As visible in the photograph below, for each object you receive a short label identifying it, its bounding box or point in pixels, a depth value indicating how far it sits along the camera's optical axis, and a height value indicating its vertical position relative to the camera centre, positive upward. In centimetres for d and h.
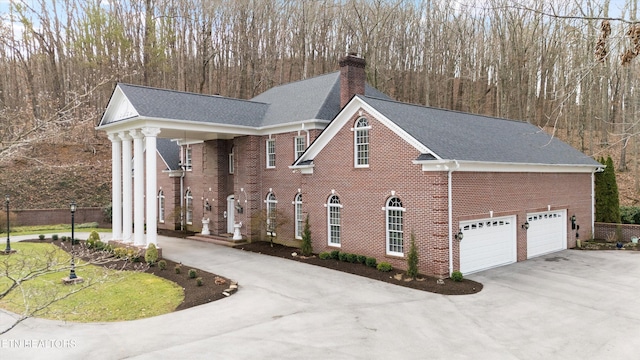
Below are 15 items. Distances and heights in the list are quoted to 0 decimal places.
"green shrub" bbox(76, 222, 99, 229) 3478 -392
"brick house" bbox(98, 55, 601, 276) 1641 +5
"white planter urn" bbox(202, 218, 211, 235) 2739 -325
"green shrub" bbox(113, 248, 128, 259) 1833 -334
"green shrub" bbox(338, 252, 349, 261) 1869 -356
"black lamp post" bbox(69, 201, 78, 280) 1571 -359
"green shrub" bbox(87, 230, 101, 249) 2289 -339
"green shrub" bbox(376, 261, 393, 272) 1683 -364
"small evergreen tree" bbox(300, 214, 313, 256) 2050 -321
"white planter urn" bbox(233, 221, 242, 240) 2469 -324
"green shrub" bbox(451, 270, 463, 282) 1528 -365
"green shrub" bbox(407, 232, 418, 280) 1580 -326
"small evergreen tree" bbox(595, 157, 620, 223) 2511 -142
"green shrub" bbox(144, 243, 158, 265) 1886 -345
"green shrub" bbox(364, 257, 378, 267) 1756 -359
